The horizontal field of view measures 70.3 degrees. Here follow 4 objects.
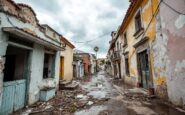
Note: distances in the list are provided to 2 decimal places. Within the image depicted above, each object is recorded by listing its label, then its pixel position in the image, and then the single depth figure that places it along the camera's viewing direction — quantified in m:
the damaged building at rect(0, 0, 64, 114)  3.94
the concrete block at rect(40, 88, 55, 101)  5.88
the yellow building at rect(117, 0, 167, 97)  5.87
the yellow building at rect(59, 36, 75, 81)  11.64
